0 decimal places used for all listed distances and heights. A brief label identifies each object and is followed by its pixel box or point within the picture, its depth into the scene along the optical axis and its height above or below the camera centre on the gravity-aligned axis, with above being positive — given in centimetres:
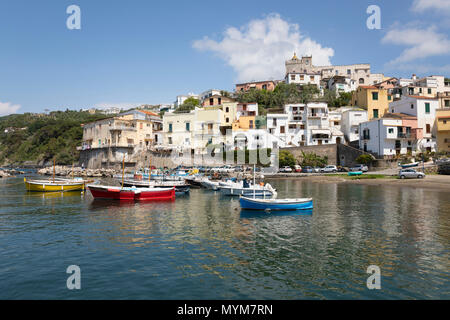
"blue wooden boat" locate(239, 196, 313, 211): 2314 -361
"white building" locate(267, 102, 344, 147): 6375 +706
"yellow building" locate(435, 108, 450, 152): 5166 +443
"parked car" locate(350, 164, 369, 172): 5081 -188
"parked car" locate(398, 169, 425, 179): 4131 -243
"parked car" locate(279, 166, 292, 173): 5744 -216
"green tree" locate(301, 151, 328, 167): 5831 -47
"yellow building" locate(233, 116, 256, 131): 6700 +800
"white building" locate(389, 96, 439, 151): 5269 +766
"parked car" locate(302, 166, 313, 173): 5569 -216
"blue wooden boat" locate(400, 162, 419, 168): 4730 -134
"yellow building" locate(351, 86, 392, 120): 6581 +1246
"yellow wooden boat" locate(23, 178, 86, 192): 3616 -311
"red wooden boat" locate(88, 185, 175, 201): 2883 -328
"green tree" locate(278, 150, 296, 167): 5928 -22
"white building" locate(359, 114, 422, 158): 5181 +380
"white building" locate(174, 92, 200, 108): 10250 +2143
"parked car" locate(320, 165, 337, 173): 5459 -213
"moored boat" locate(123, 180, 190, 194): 3425 -300
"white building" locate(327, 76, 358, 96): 8706 +2201
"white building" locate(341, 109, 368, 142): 6225 +783
